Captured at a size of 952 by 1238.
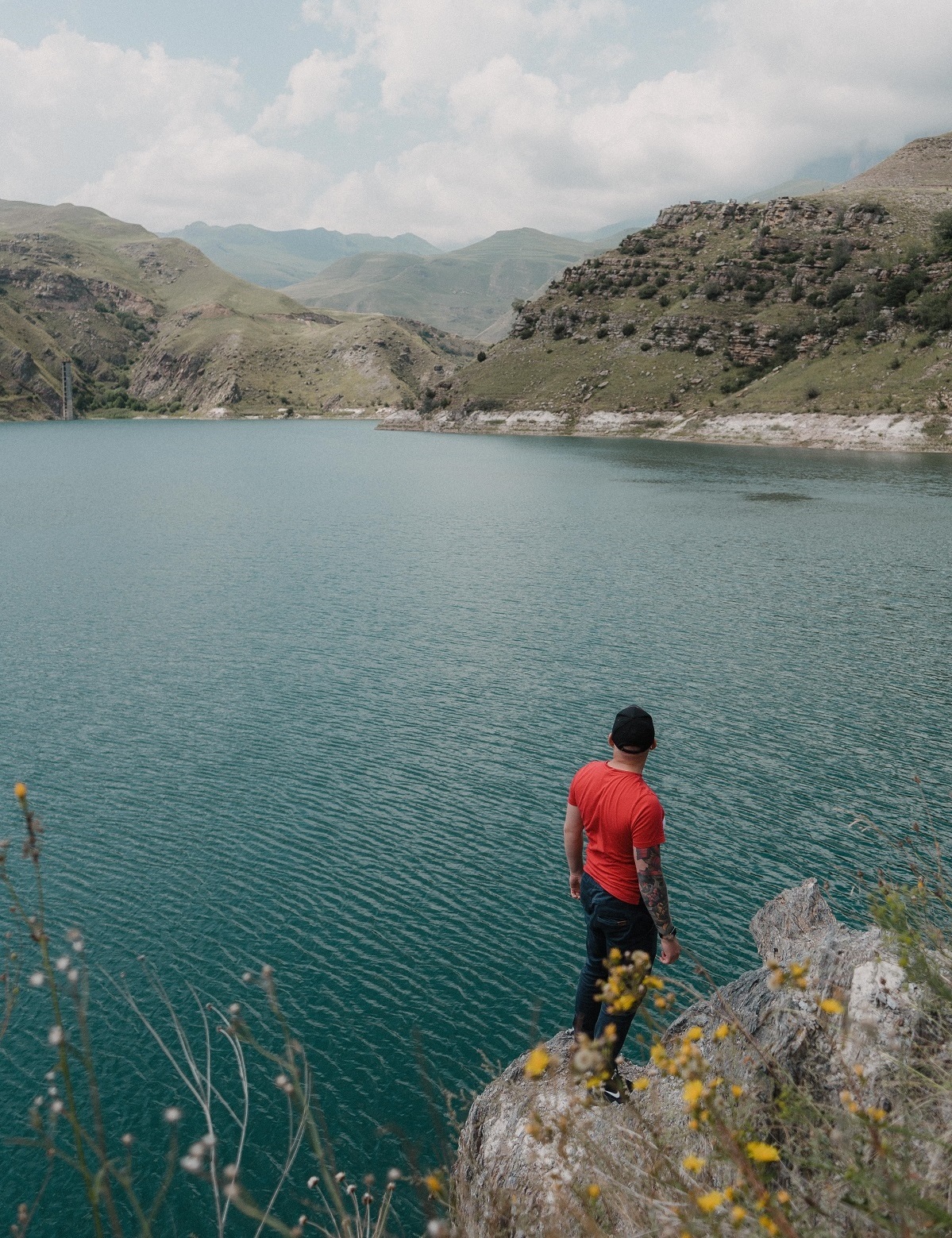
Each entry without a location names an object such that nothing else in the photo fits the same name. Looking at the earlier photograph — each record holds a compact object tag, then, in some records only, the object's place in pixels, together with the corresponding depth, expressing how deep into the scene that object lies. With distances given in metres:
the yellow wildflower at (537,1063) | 3.74
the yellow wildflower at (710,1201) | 3.22
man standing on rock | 8.57
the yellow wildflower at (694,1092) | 3.48
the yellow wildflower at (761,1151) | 3.45
